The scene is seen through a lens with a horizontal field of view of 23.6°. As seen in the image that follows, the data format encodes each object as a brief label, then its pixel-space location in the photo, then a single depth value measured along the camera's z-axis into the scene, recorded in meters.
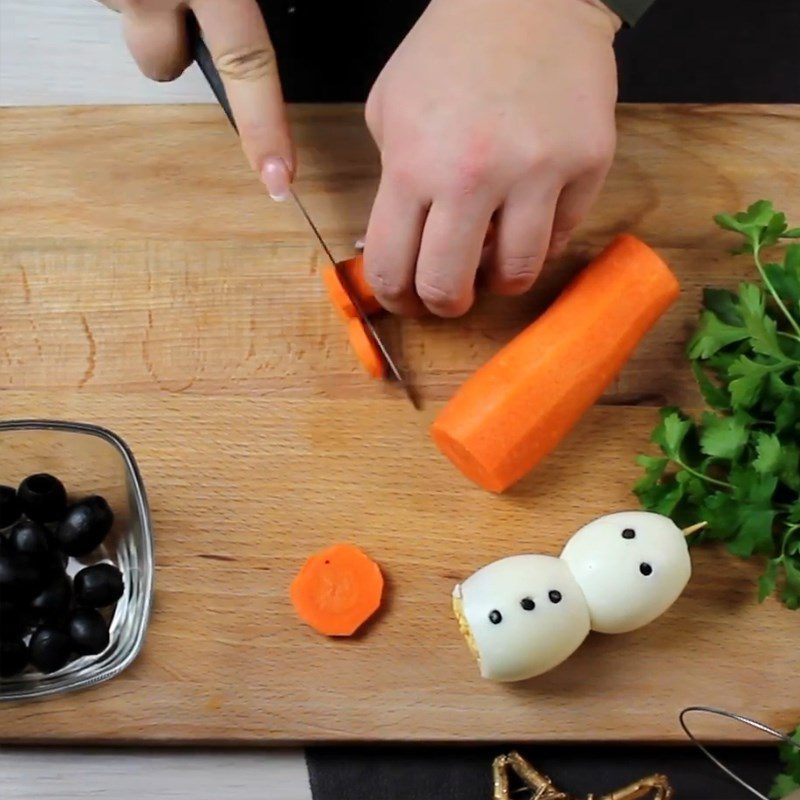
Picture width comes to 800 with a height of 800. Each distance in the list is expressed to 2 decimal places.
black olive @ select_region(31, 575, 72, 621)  0.61
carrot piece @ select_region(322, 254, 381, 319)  0.65
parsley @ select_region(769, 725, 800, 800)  0.63
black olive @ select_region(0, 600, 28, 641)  0.60
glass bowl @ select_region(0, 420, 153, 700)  0.62
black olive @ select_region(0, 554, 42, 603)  0.60
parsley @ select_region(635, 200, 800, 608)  0.63
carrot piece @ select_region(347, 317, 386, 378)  0.64
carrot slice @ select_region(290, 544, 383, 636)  0.63
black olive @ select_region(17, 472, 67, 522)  0.62
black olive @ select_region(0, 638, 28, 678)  0.61
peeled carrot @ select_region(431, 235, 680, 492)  0.63
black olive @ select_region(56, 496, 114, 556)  0.62
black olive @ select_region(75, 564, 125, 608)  0.62
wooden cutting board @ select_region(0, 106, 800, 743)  0.63
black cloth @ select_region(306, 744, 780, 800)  0.64
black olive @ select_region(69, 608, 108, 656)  0.61
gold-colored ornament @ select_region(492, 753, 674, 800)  0.63
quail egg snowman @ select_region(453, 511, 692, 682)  0.61
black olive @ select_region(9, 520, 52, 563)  0.61
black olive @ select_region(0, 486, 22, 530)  0.62
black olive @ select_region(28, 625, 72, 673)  0.61
